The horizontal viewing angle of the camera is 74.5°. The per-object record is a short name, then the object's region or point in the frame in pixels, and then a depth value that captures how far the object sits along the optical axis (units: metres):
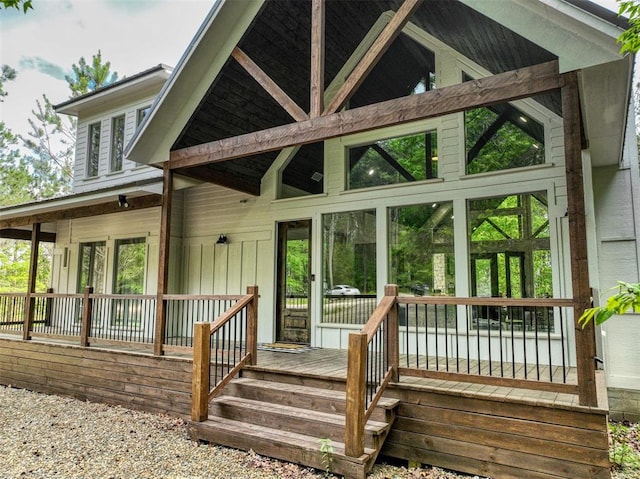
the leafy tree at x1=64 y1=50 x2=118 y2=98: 17.94
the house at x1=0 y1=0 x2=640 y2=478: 3.68
